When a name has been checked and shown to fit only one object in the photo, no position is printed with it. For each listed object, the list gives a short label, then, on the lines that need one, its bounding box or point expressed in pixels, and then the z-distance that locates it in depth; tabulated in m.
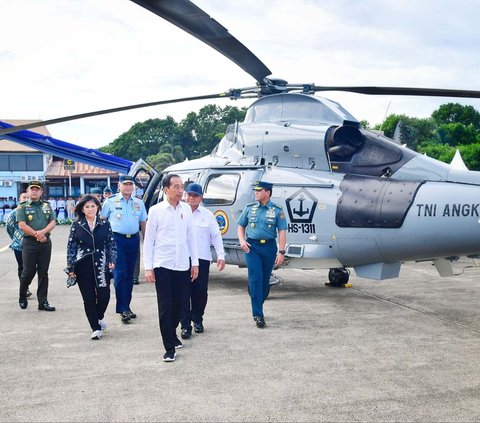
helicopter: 6.29
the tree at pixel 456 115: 53.50
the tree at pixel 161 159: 51.03
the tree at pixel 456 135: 42.31
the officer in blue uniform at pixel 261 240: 6.23
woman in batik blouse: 5.71
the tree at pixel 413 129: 43.65
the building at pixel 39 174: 41.81
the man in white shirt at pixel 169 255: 5.02
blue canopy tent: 16.45
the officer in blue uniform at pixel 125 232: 6.51
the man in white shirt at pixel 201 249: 5.98
